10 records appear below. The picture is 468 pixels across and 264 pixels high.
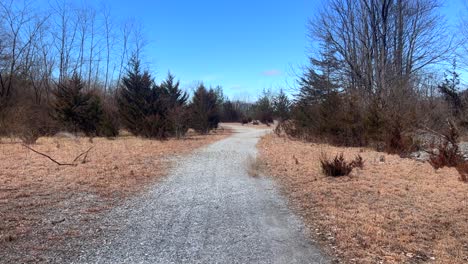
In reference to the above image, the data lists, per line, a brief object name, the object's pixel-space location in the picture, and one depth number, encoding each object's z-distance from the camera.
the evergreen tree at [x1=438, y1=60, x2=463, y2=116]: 24.63
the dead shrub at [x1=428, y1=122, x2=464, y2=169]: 10.89
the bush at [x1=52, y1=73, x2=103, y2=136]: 25.66
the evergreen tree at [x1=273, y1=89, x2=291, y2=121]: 34.90
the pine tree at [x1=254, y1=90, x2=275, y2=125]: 61.50
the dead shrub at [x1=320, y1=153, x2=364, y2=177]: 9.48
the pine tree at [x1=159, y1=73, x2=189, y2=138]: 24.69
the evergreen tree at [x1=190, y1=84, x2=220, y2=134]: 33.50
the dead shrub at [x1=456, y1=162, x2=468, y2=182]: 8.81
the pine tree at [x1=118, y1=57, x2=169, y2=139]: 24.62
